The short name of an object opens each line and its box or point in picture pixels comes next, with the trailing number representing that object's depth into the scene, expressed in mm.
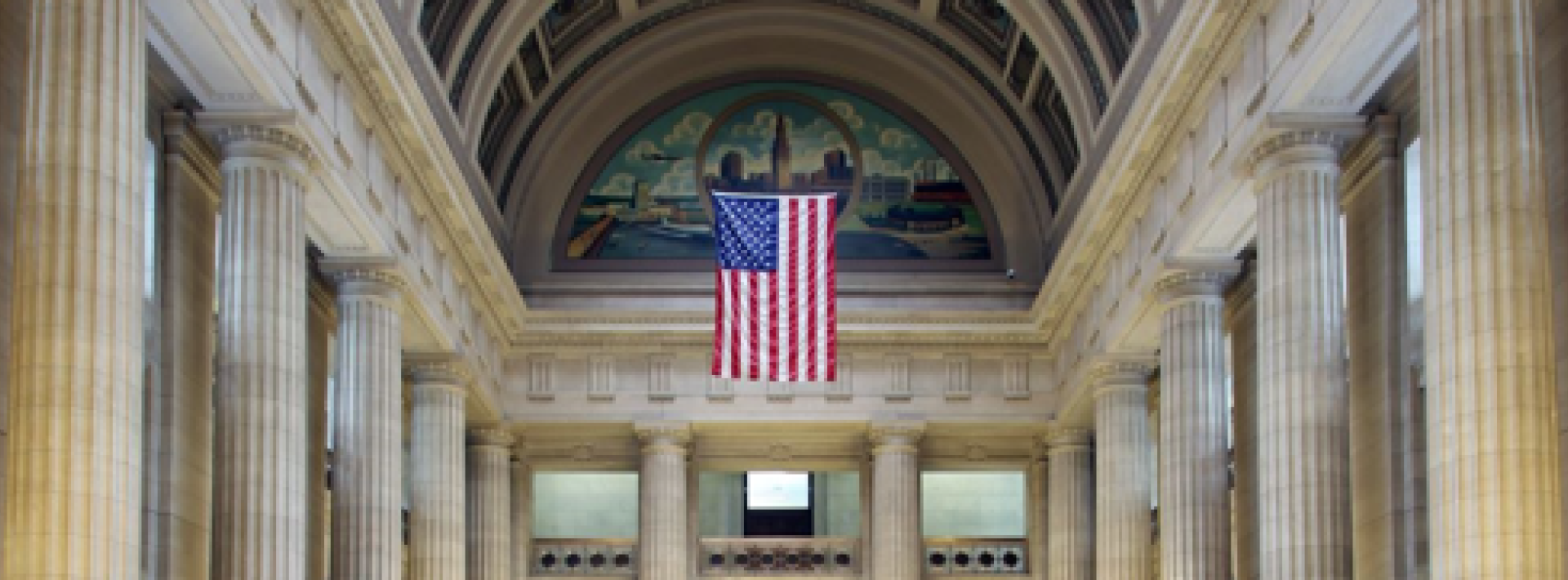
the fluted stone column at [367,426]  30109
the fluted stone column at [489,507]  41500
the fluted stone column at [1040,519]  43312
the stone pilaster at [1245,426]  31922
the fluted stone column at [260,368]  24266
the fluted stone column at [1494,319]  17344
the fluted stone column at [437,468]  35844
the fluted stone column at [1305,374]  24953
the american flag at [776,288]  34562
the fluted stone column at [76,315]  16812
